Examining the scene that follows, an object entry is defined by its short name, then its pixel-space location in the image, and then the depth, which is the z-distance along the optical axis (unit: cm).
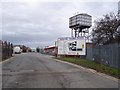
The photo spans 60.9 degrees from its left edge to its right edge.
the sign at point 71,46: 2185
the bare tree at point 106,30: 1492
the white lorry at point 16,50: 4198
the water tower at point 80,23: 2603
